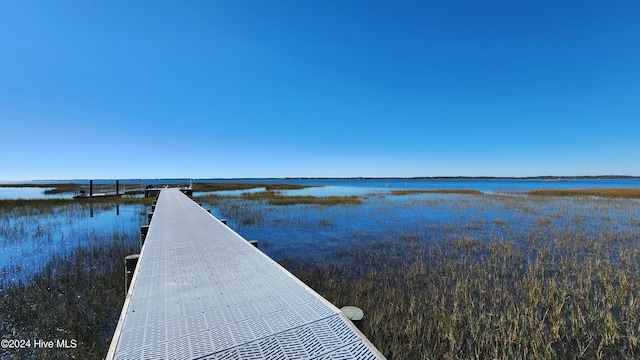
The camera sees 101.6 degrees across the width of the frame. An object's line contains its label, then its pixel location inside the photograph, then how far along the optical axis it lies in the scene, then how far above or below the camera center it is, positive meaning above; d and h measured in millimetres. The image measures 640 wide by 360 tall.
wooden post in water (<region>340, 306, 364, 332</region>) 3150 -1665
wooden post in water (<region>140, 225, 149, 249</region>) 9141 -1722
